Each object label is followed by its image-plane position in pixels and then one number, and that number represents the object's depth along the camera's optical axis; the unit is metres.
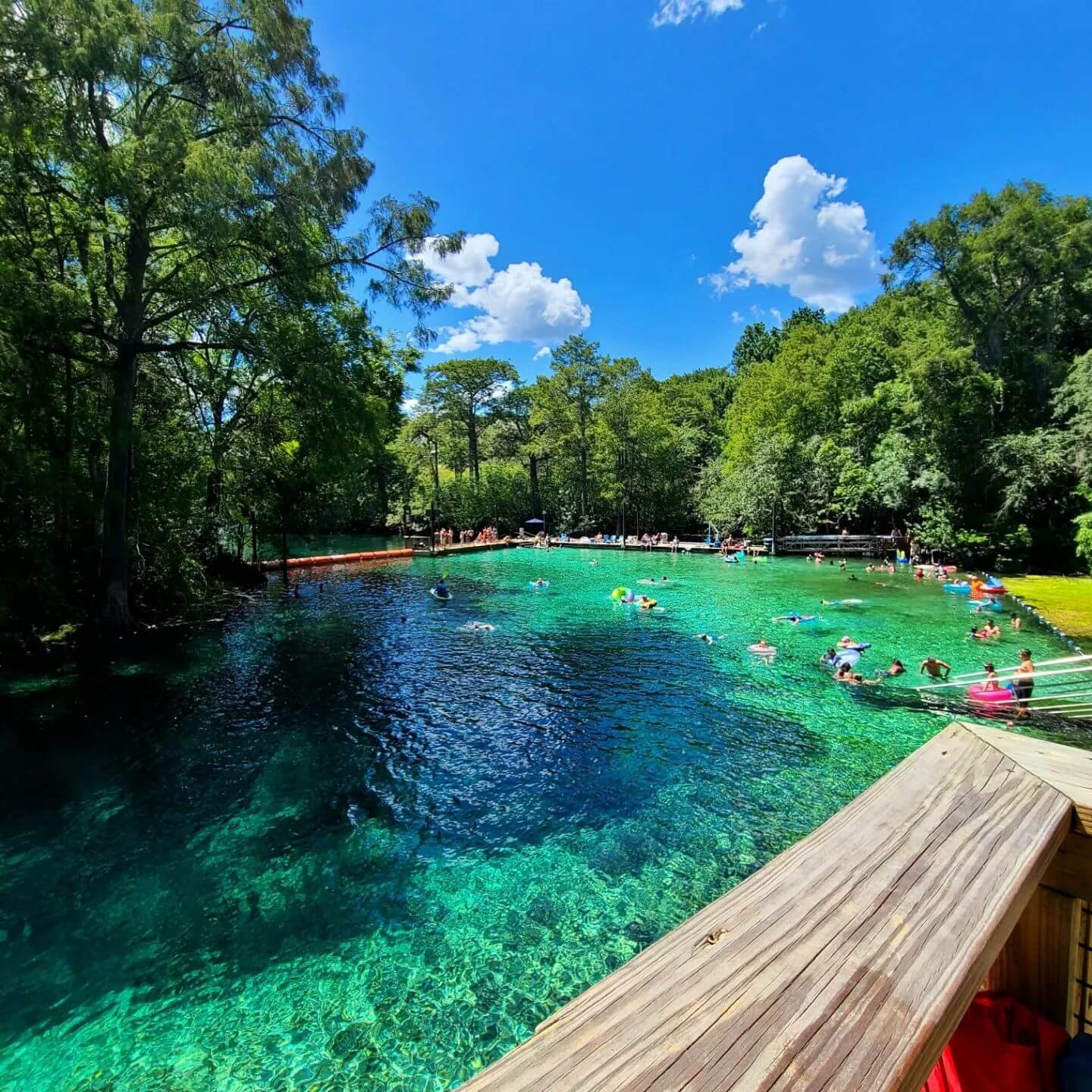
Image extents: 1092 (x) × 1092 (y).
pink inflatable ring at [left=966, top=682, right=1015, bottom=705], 11.43
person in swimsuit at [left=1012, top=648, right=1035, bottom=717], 11.27
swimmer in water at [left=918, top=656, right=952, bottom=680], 13.72
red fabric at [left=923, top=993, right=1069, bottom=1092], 1.54
